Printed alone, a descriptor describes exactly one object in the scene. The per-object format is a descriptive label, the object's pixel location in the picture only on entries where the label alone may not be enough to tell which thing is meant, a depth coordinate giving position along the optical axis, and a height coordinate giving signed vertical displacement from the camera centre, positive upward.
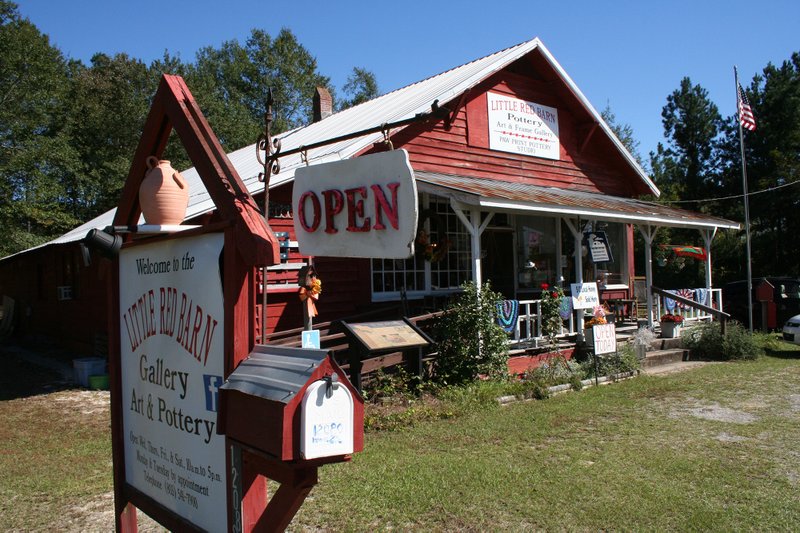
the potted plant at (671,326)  14.12 -1.33
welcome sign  3.16 -0.50
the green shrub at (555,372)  10.30 -1.69
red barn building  11.20 +1.30
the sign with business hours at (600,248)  13.95 +0.37
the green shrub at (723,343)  13.38 -1.65
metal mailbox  2.42 -0.51
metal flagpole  16.41 -0.47
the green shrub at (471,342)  10.02 -1.10
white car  14.30 -1.51
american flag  17.02 +3.71
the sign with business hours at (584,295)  11.77 -0.53
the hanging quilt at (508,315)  10.77 -0.77
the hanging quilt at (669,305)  14.70 -0.92
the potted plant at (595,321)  11.52 -0.95
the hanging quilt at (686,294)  15.45 -0.71
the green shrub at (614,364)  10.95 -1.65
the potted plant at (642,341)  12.37 -1.45
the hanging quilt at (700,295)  15.54 -0.75
